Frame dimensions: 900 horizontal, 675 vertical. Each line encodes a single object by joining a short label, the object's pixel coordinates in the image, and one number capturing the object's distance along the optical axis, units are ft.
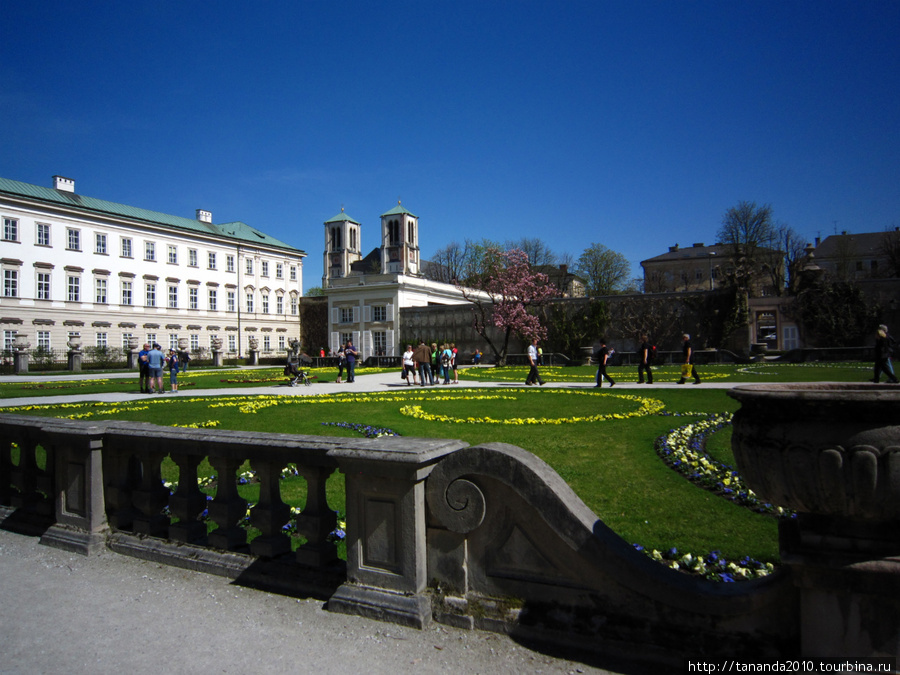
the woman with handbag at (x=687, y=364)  60.03
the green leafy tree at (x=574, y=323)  126.11
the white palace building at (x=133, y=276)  150.92
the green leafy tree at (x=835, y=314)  106.22
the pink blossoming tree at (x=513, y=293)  128.16
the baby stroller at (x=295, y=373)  78.02
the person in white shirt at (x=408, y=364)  75.77
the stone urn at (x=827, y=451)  6.45
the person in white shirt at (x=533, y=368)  66.59
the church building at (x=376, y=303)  172.65
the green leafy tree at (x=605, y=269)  223.30
